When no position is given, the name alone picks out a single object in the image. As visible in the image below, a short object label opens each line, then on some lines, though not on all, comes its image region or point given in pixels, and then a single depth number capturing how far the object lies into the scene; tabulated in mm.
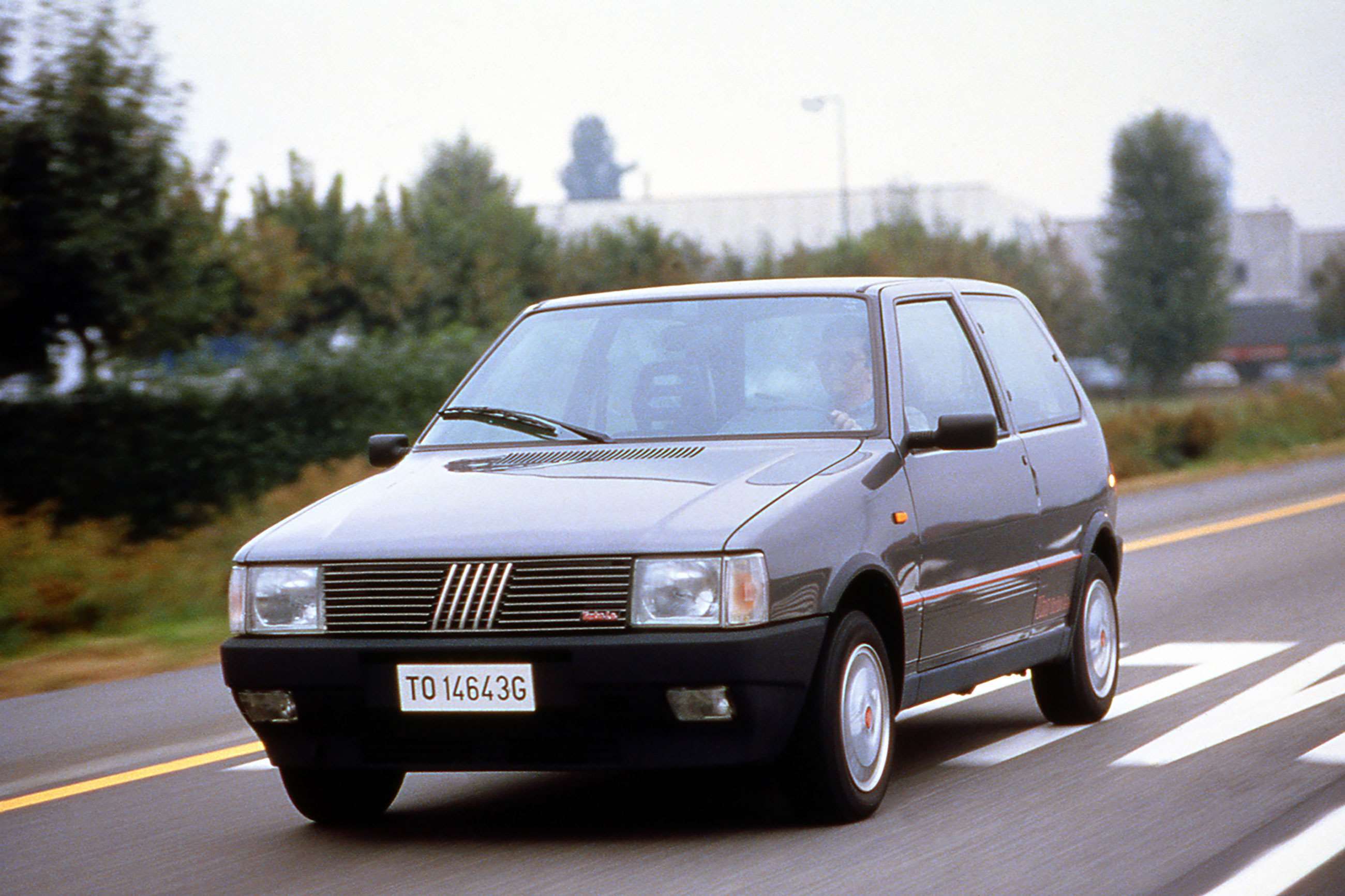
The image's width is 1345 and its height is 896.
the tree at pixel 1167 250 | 77812
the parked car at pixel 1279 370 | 82625
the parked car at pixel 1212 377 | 77688
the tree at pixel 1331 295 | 101688
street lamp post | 53656
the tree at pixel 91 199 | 22688
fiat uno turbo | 5559
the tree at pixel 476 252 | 44531
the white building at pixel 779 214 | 85875
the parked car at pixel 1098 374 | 79500
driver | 6664
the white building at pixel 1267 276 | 103500
